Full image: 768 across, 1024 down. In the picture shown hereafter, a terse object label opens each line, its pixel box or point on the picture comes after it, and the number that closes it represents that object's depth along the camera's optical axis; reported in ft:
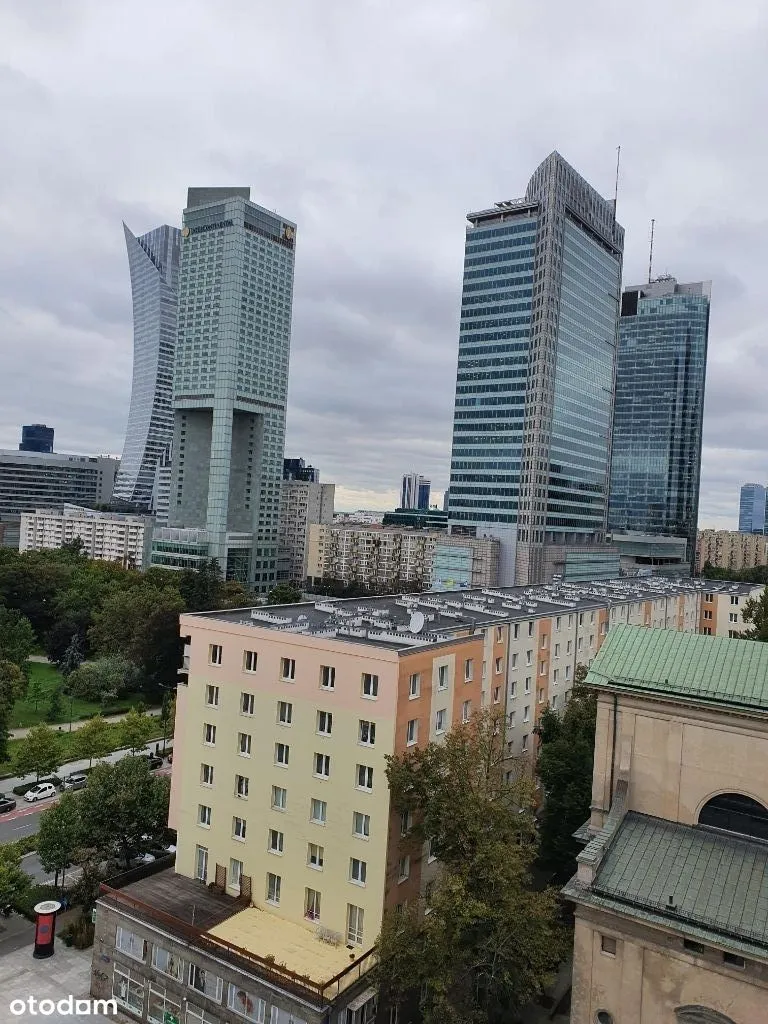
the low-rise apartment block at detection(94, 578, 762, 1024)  98.53
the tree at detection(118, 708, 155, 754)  198.80
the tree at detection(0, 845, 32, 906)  120.37
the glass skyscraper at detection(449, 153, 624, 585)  480.64
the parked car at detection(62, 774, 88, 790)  192.95
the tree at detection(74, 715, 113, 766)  189.16
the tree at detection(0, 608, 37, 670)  283.59
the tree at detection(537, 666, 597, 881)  127.24
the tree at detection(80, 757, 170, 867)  134.10
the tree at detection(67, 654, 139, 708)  269.85
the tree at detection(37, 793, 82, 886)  131.44
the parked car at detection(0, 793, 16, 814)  178.26
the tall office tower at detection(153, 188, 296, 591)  566.35
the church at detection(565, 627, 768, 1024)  74.43
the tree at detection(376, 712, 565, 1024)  83.76
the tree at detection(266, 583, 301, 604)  430.57
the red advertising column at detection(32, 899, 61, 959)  117.60
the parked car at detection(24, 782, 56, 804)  185.57
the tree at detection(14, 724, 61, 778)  182.50
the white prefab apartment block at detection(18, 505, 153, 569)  632.38
